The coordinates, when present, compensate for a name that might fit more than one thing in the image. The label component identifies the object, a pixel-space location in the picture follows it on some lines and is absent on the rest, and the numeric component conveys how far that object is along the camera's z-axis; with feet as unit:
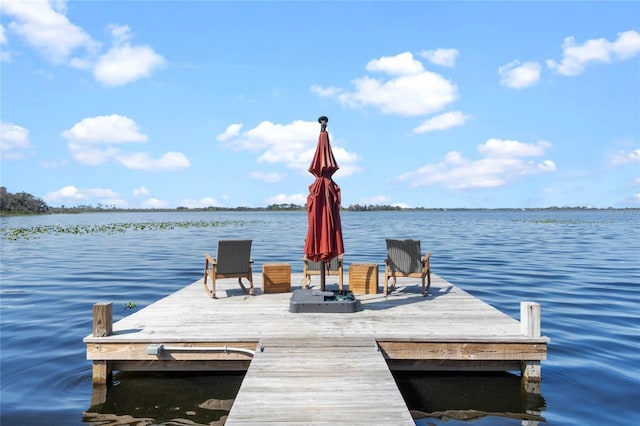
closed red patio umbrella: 23.06
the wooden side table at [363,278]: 28.53
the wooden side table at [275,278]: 28.76
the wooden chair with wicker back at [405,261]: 27.18
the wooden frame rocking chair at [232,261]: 26.37
